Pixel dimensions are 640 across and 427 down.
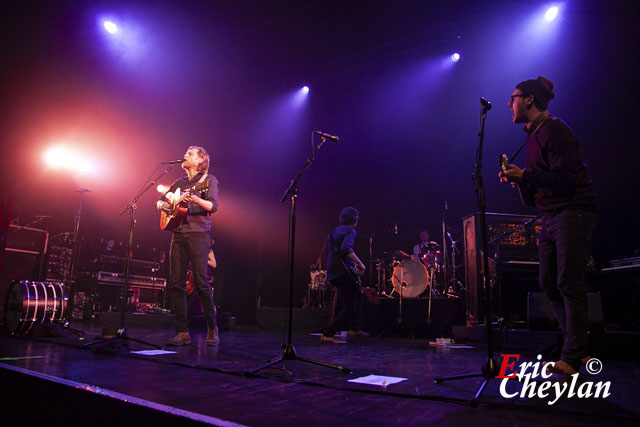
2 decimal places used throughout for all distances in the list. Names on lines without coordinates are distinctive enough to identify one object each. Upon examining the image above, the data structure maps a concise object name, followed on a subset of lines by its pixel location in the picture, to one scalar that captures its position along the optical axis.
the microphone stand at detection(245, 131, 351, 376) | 2.97
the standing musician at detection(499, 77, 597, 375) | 2.62
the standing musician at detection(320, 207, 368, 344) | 5.88
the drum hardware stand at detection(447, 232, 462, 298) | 9.27
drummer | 9.42
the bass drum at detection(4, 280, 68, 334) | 5.38
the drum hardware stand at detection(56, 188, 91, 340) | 8.89
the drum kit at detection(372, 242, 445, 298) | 8.55
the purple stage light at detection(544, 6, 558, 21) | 7.65
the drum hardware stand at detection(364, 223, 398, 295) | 9.99
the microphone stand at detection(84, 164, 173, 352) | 4.07
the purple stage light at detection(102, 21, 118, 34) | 7.91
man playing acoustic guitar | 4.61
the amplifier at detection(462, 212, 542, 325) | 6.69
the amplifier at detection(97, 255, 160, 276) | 11.38
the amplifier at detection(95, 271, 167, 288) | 10.97
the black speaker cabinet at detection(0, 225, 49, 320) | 9.50
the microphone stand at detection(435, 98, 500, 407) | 2.35
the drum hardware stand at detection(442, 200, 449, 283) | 9.17
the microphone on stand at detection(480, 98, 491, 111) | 2.62
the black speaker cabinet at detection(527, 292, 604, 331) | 5.10
